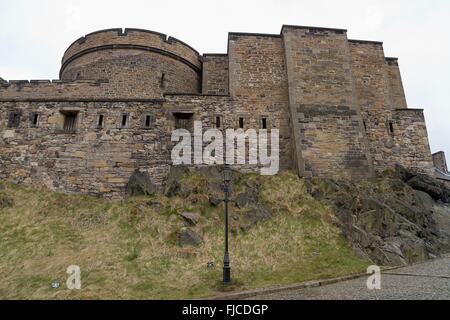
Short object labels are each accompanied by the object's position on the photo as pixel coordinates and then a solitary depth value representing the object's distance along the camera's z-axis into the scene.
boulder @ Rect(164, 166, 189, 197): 11.15
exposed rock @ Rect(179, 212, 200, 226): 9.86
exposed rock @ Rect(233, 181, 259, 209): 10.66
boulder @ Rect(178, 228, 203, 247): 9.07
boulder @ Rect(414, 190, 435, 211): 11.62
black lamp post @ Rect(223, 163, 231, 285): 7.38
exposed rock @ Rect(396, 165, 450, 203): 12.34
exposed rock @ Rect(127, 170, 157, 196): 11.51
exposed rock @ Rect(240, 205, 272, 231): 9.83
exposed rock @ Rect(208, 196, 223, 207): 10.60
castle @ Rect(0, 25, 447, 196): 12.24
